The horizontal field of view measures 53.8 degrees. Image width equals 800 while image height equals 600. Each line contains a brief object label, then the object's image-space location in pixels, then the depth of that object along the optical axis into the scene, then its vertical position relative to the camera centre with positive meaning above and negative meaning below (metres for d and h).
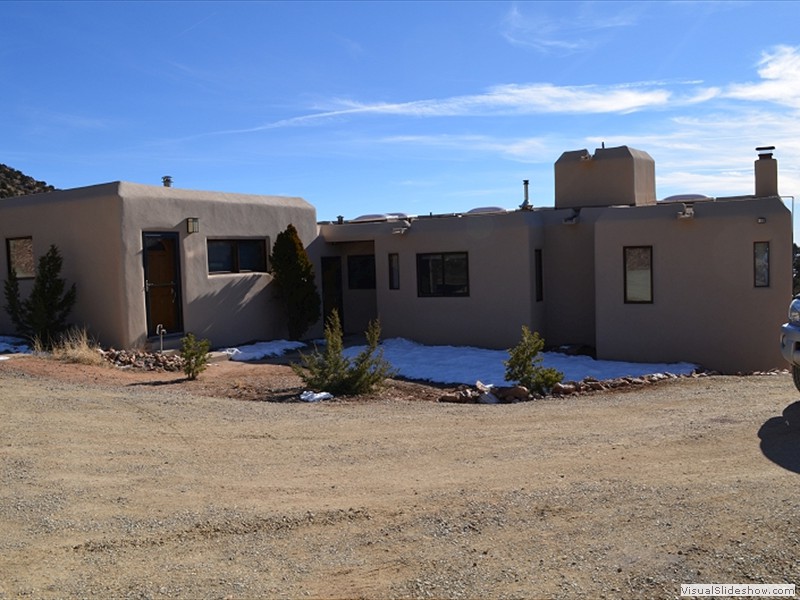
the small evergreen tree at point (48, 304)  15.80 -0.37
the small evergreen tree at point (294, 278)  18.83 +0.00
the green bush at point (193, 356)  13.29 -1.27
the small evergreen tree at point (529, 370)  11.95 -1.56
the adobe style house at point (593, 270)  15.17 -0.02
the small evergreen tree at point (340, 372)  11.76 -1.44
